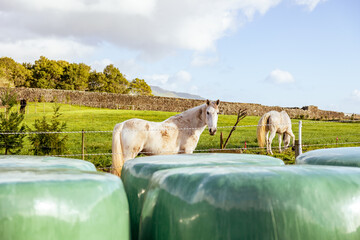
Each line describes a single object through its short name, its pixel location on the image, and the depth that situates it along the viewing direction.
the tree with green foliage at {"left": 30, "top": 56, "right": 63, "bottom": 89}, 43.59
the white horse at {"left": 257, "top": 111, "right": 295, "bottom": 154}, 10.13
